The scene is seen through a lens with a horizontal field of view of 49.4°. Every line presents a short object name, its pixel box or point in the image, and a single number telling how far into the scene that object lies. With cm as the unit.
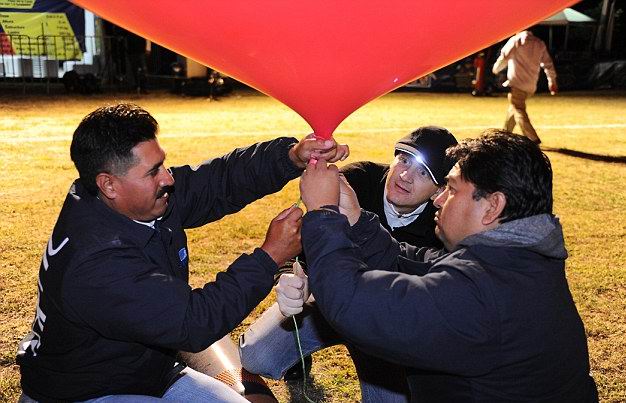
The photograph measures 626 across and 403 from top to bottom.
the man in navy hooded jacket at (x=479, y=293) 161
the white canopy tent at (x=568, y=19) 2055
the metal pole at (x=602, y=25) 2425
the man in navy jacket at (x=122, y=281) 198
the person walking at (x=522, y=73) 990
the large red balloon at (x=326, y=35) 168
